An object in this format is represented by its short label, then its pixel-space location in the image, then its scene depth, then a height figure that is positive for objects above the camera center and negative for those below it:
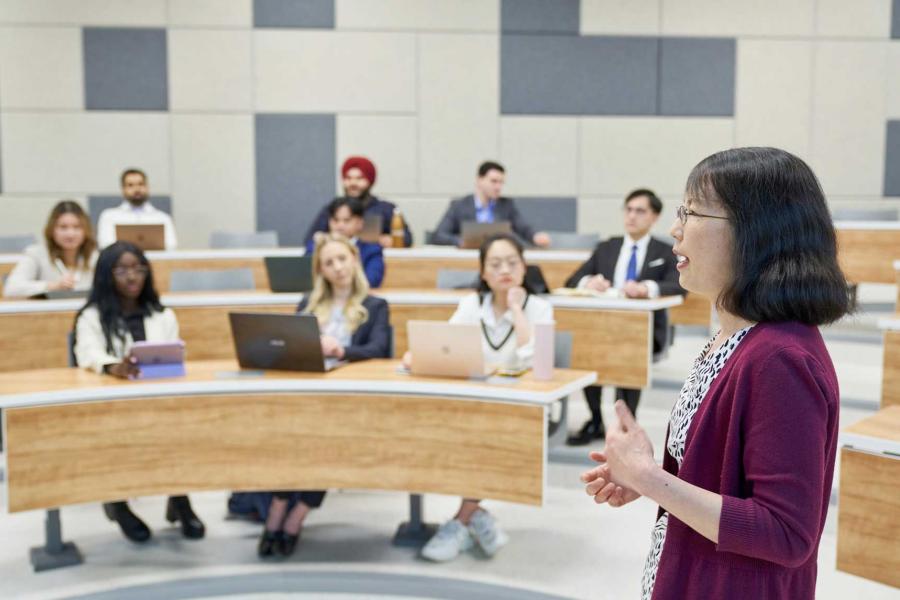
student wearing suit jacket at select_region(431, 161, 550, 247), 6.70 -0.08
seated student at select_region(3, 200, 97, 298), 4.98 -0.32
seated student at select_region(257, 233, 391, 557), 3.81 -0.43
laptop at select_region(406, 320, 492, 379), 3.16 -0.50
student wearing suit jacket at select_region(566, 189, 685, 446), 4.72 -0.37
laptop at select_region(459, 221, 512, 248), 5.88 -0.20
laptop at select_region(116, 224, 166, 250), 6.03 -0.24
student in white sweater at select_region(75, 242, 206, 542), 3.62 -0.47
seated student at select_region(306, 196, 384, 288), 5.26 -0.17
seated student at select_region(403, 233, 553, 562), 3.62 -0.44
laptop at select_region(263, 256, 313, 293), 4.96 -0.39
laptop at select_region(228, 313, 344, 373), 3.25 -0.50
